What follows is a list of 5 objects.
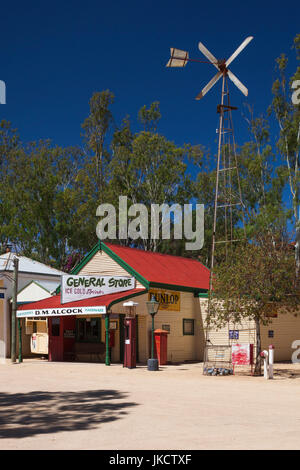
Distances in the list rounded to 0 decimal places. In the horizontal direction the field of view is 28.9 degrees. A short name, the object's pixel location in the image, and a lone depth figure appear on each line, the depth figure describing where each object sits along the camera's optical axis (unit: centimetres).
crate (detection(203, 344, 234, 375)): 2095
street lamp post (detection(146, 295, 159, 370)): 2306
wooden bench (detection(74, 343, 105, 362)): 2742
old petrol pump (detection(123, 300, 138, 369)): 2284
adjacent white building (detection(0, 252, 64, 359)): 3161
